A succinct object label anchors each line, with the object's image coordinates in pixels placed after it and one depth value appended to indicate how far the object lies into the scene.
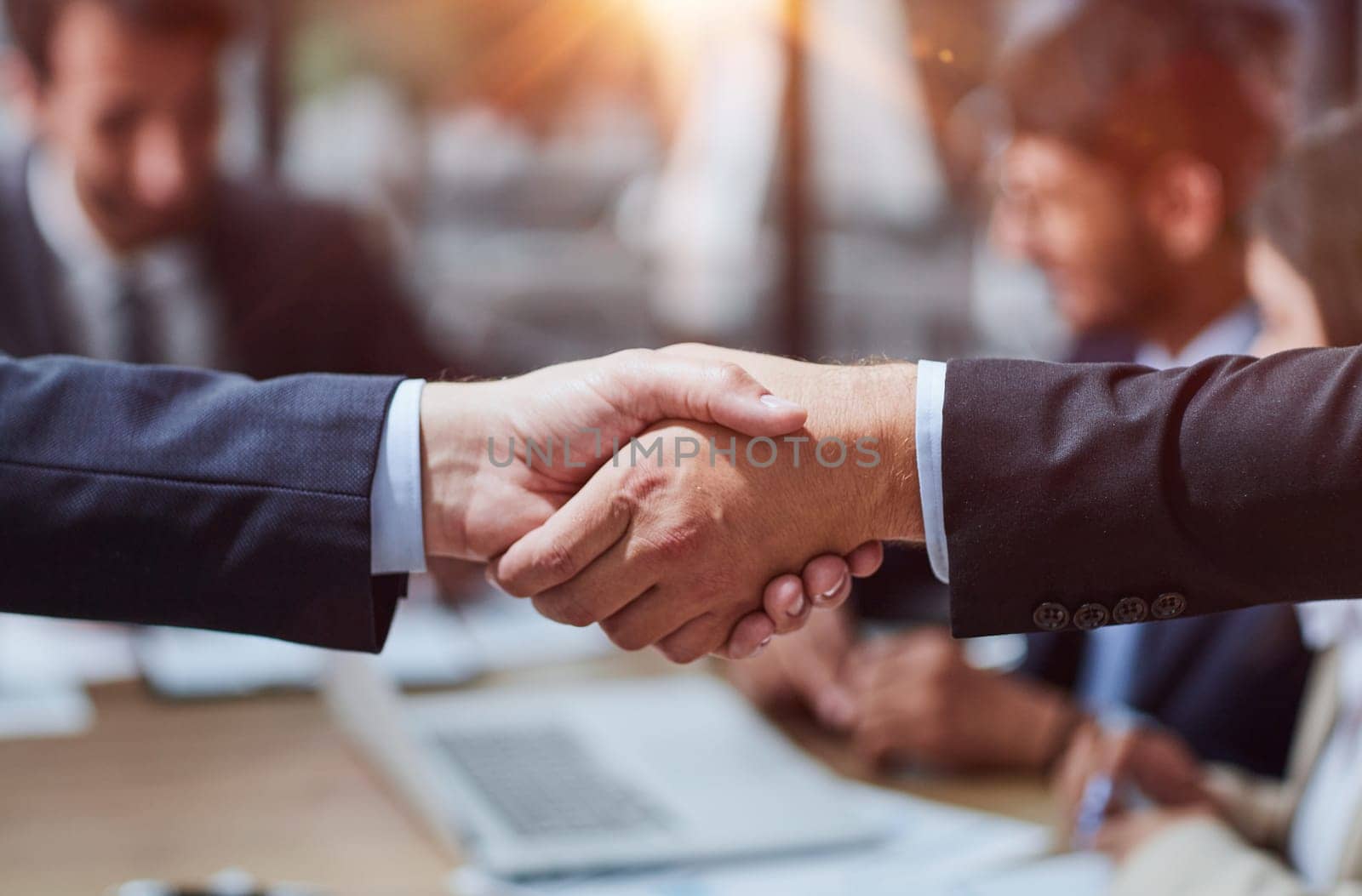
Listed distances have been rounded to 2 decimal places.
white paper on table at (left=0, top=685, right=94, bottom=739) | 1.34
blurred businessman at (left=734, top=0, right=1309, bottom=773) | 1.52
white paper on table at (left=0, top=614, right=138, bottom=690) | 1.53
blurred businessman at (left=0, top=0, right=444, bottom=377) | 2.17
